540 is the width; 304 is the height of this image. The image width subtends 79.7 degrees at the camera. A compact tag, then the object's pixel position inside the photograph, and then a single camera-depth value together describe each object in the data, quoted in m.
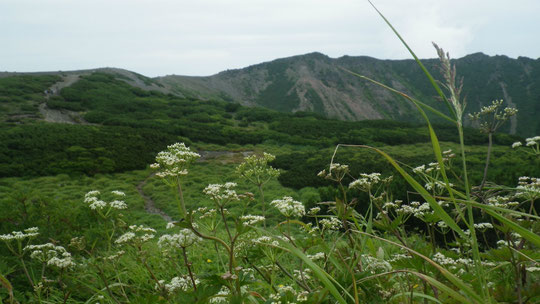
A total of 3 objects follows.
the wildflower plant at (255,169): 3.17
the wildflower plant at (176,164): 2.01
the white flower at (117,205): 3.02
